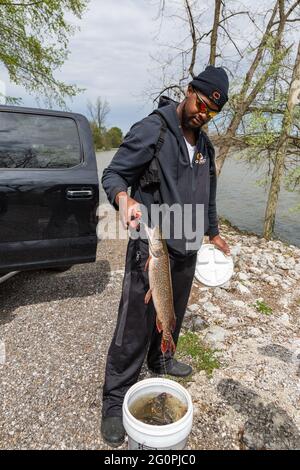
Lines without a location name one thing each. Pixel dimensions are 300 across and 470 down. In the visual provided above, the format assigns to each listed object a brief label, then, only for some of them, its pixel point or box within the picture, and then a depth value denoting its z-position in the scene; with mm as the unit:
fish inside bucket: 2168
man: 2064
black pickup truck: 3340
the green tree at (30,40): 8953
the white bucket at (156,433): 1823
